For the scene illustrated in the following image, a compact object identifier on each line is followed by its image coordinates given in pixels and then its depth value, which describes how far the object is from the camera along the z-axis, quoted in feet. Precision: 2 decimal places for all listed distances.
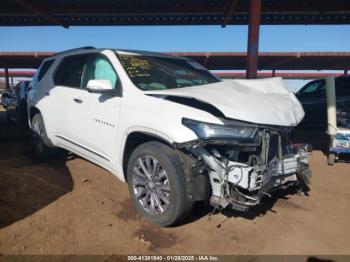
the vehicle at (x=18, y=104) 33.50
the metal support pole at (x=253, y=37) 30.30
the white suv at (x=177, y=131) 11.09
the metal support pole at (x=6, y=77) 81.35
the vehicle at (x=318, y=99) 33.91
